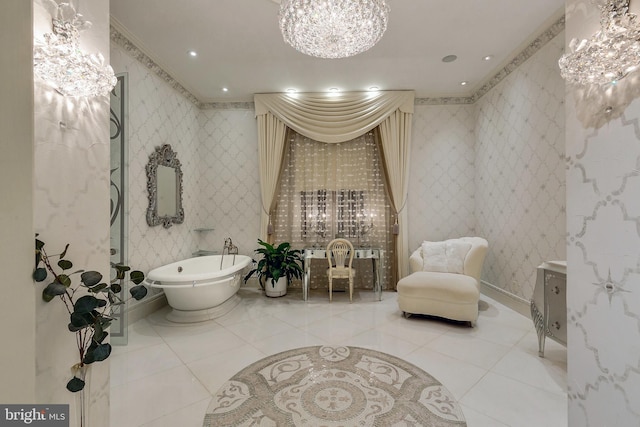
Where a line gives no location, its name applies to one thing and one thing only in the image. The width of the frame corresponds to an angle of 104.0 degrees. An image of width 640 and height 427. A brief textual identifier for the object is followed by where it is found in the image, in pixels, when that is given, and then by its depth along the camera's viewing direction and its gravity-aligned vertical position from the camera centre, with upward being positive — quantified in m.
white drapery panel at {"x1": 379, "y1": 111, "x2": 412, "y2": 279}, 4.04 +0.87
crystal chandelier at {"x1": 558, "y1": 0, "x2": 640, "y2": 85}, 0.74 +0.52
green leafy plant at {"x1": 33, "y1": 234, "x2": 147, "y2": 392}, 0.83 -0.32
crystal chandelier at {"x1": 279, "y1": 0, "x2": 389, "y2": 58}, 1.67 +1.32
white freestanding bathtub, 2.69 -0.89
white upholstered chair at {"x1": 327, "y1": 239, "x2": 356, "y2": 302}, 3.58 -0.71
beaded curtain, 4.16 +0.22
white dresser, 1.90 -0.73
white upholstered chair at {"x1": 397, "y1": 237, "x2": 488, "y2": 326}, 2.67 -0.79
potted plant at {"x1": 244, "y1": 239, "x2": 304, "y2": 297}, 3.65 -0.82
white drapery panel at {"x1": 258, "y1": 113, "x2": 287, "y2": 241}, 4.11 +0.95
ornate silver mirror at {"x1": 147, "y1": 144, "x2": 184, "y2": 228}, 3.15 +0.32
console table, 3.66 -0.66
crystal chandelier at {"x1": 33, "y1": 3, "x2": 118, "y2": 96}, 0.88 +0.56
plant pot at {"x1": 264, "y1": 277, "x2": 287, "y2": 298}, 3.81 -1.18
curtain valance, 3.98 +1.63
